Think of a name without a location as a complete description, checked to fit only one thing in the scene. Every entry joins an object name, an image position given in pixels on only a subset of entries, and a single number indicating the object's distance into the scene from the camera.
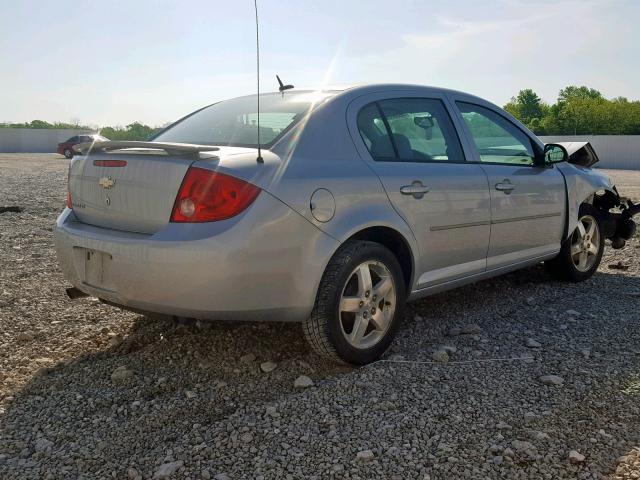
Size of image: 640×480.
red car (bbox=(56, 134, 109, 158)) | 36.19
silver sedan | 2.92
